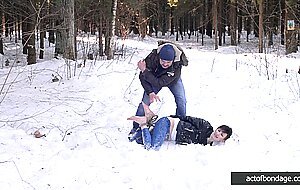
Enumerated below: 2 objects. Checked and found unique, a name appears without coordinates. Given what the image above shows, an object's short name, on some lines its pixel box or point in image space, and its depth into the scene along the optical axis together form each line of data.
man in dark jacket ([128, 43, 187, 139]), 5.57
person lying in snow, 5.38
